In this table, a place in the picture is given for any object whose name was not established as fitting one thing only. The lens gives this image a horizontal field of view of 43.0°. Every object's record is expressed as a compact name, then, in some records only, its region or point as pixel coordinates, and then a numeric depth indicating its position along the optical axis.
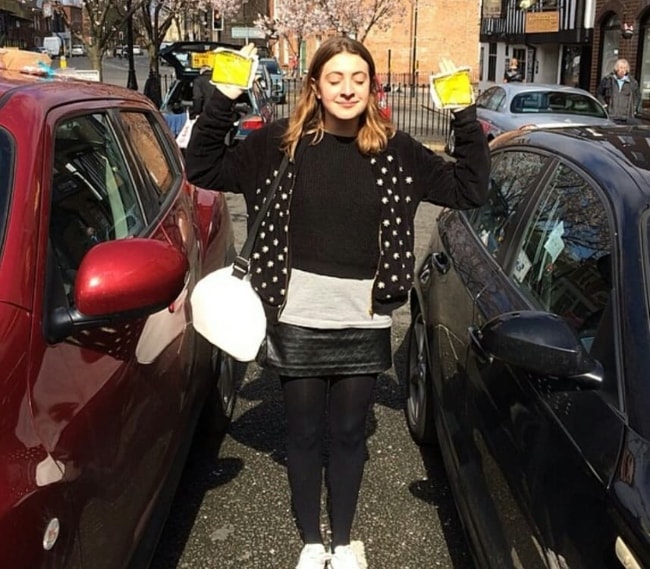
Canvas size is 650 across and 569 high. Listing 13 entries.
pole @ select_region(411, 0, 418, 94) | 37.09
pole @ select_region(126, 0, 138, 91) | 20.23
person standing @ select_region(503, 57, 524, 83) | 25.52
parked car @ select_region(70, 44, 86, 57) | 71.39
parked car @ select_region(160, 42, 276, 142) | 10.79
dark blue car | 1.75
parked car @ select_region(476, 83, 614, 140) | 13.45
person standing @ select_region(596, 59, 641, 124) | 14.52
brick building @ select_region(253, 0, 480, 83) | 44.94
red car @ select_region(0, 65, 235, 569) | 1.66
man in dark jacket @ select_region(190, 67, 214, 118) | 10.56
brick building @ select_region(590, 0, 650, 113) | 17.59
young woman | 2.49
